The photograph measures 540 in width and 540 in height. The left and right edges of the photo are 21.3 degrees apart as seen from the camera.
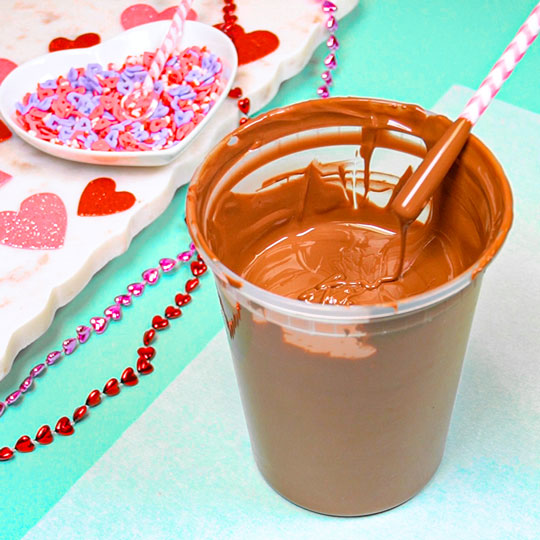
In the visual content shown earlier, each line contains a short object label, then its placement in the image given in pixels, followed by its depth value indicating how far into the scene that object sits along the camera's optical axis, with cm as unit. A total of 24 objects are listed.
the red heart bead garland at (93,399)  60
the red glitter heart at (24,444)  60
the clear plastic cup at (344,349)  48
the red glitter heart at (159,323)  63
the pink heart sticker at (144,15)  75
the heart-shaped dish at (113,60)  66
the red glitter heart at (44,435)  60
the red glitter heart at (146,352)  62
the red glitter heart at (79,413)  60
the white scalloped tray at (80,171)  62
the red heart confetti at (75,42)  74
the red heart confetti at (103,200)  65
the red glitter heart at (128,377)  61
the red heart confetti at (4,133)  69
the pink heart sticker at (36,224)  64
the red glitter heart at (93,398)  60
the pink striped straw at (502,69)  50
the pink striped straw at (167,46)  69
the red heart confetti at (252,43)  72
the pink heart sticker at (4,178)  67
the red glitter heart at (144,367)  62
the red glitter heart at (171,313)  64
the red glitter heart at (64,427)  60
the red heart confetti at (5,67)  72
